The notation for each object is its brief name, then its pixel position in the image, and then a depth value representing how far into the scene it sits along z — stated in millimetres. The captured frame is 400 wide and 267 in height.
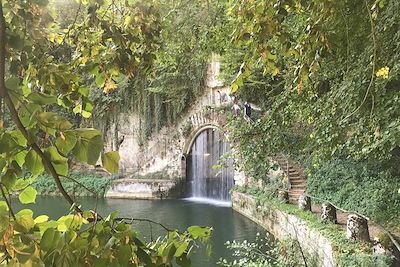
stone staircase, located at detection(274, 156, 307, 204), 9719
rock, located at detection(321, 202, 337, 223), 6879
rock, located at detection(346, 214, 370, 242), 5502
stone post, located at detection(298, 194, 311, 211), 8102
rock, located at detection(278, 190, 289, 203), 9311
